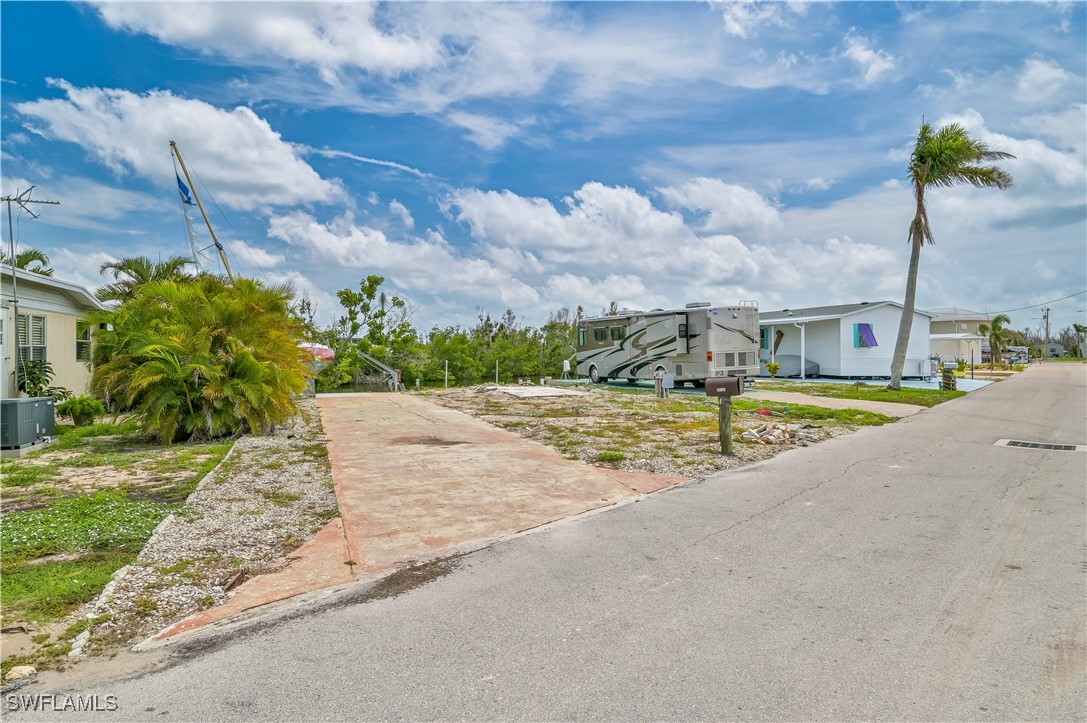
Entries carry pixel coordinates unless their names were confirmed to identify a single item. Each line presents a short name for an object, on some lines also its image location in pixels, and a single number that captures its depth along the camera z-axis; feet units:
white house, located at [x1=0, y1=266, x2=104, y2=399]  44.04
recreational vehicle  70.95
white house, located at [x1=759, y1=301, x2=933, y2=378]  95.60
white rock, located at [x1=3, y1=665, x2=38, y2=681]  10.59
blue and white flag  80.89
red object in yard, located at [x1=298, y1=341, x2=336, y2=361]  73.87
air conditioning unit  31.09
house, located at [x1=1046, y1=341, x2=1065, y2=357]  349.92
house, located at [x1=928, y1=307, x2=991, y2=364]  151.64
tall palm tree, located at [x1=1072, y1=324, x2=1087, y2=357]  285.17
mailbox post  31.71
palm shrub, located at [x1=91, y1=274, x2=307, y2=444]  35.47
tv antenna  39.96
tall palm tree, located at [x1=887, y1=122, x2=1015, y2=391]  69.05
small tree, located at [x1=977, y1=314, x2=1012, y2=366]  174.27
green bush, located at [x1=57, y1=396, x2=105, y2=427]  44.29
